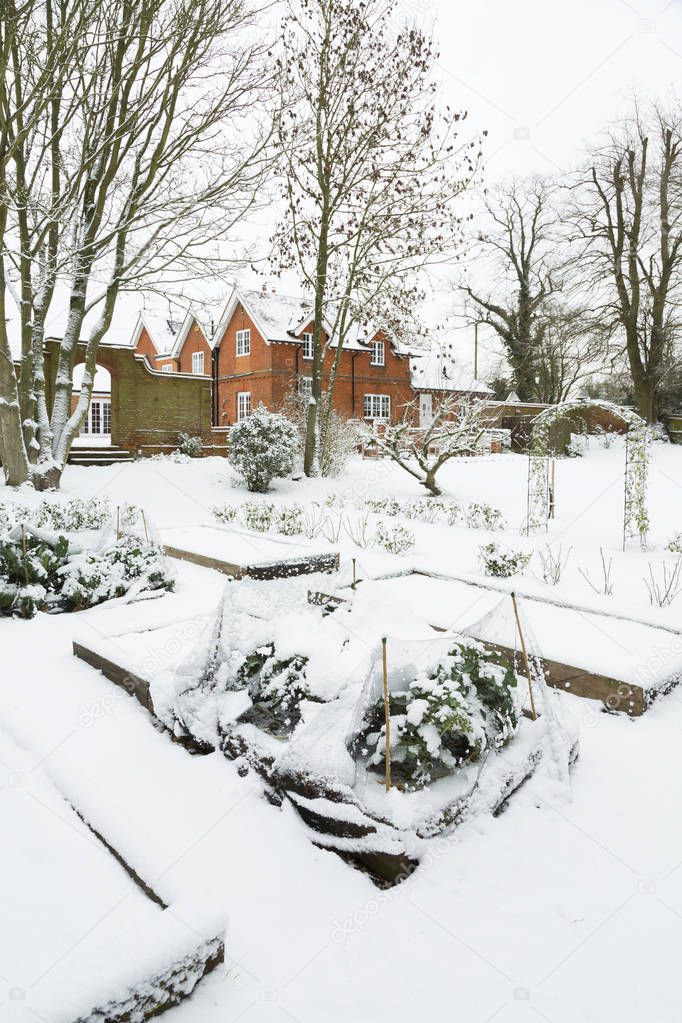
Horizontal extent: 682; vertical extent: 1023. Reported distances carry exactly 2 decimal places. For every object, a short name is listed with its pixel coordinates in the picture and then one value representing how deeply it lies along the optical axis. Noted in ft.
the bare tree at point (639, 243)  81.51
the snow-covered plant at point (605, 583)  21.57
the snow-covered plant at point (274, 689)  11.46
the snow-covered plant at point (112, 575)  20.52
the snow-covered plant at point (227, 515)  38.50
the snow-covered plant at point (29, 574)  19.79
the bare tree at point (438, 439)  51.20
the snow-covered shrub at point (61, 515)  31.01
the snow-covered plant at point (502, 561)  23.40
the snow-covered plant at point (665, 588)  20.20
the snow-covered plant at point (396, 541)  28.60
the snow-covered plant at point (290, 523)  32.96
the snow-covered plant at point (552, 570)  22.80
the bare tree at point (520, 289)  104.63
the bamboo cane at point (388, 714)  9.17
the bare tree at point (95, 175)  36.63
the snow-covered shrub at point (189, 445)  70.74
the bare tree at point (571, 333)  84.74
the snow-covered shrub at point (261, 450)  54.90
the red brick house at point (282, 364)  90.07
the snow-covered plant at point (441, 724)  9.59
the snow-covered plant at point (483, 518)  35.40
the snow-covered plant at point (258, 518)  35.12
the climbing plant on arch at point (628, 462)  31.07
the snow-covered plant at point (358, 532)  30.71
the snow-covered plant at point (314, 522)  32.42
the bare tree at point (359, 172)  52.42
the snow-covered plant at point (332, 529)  31.71
